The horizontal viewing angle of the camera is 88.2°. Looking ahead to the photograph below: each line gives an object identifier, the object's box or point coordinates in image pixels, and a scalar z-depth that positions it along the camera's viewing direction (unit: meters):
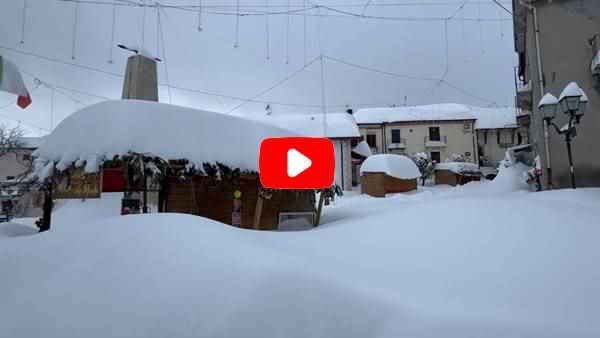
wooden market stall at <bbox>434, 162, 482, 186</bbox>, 23.89
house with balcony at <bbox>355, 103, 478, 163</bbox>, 29.55
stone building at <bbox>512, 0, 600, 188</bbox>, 7.37
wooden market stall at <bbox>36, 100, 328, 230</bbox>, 5.76
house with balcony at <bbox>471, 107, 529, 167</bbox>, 29.09
